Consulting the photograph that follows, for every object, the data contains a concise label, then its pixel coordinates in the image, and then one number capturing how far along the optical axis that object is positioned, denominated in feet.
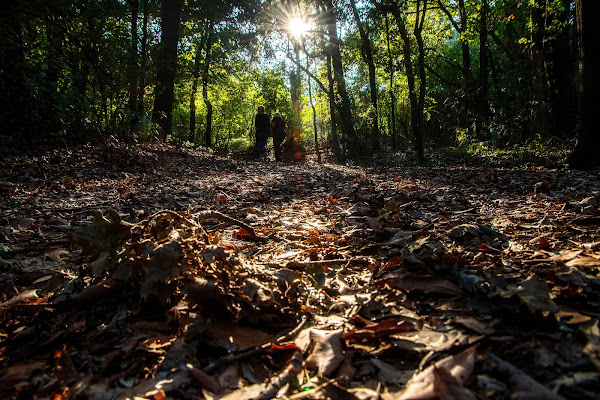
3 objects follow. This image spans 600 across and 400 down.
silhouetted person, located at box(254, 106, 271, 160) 48.42
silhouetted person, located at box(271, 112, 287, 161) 49.01
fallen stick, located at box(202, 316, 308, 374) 3.69
